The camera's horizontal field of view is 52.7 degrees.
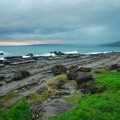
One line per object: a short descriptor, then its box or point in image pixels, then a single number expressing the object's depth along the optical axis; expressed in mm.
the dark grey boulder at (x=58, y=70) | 14903
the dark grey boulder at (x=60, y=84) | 10842
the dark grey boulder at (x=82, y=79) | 10687
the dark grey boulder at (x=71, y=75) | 12242
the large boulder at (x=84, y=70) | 14678
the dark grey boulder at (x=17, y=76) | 14303
